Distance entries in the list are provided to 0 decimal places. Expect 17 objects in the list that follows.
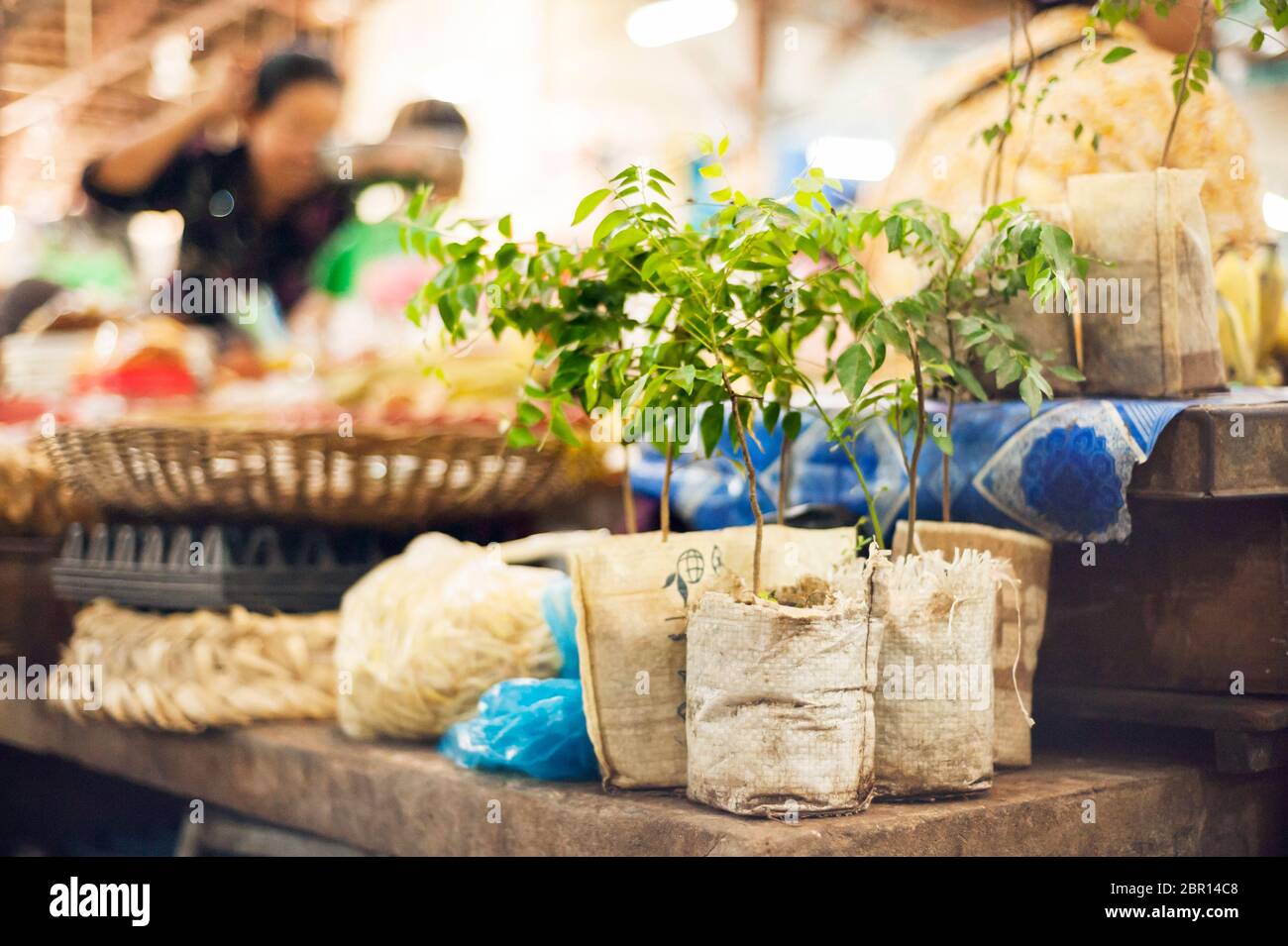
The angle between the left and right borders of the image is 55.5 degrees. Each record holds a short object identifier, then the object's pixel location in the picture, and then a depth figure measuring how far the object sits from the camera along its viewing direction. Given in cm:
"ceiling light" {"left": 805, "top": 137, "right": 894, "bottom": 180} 716
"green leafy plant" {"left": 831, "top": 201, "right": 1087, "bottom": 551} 125
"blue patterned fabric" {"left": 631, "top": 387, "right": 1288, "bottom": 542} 141
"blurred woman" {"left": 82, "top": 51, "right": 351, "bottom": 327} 319
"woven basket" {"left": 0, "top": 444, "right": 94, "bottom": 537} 236
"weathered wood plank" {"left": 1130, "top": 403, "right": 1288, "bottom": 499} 139
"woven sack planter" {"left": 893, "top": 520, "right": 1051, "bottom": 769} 146
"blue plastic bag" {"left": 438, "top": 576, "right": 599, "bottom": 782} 151
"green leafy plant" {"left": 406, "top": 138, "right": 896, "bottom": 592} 126
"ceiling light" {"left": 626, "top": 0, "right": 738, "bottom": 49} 678
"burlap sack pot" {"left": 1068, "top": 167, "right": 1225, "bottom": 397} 145
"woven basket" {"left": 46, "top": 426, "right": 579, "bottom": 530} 195
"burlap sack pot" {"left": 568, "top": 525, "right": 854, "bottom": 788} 138
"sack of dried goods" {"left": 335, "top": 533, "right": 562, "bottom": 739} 169
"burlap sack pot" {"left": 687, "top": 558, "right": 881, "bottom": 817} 122
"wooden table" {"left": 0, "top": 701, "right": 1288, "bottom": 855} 126
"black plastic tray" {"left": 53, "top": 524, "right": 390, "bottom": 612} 209
